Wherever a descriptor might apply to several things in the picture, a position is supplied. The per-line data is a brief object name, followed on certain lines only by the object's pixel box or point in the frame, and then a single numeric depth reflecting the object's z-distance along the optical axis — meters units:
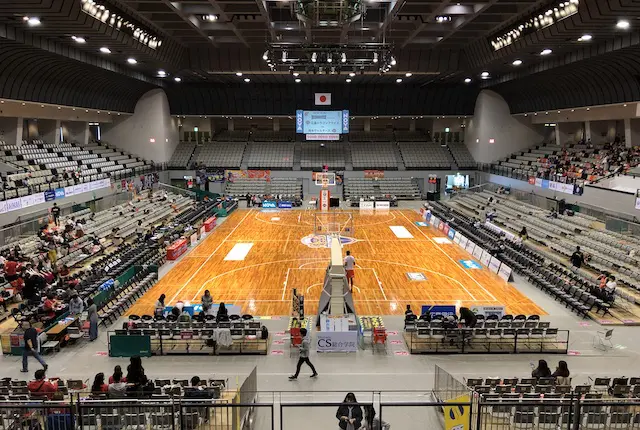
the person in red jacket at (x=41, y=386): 9.62
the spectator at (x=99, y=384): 9.84
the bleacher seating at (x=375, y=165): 49.41
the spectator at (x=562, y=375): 10.79
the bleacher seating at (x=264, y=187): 47.34
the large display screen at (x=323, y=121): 47.06
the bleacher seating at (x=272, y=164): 49.19
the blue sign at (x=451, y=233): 30.06
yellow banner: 8.37
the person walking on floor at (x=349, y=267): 19.61
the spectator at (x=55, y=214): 25.29
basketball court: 18.91
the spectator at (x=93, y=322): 14.85
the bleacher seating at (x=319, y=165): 49.13
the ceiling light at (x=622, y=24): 20.19
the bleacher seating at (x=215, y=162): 49.28
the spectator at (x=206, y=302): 16.30
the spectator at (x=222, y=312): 15.12
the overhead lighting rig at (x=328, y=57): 22.00
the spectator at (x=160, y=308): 15.58
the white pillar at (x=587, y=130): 37.16
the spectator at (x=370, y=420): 6.38
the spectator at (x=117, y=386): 9.50
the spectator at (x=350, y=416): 7.56
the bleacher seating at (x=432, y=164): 49.00
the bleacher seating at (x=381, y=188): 47.19
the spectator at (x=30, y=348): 12.64
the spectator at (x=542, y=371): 10.95
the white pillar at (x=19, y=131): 31.88
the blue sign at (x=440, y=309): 16.14
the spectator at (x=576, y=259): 22.10
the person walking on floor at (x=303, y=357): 11.97
